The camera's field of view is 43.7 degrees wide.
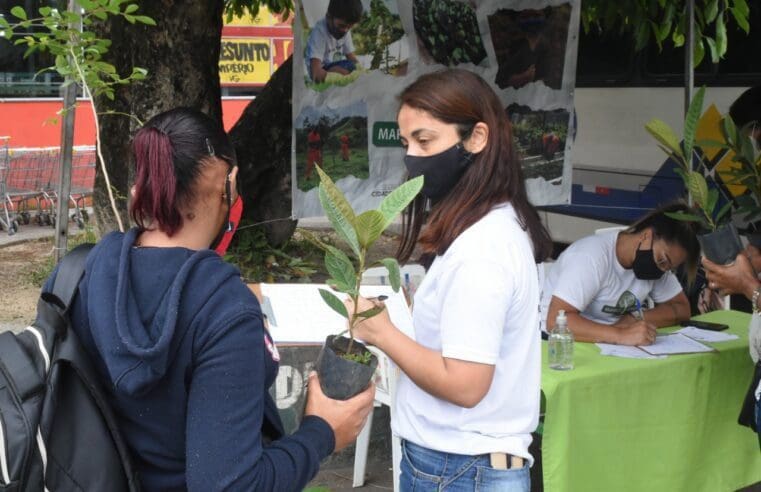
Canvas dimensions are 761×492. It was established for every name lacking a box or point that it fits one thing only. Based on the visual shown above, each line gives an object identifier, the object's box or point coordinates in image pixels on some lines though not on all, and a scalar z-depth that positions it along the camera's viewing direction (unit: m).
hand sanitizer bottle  3.54
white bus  6.80
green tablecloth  3.43
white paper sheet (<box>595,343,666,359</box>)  3.73
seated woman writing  3.93
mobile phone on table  4.27
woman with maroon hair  1.49
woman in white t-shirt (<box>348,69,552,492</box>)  1.97
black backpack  1.45
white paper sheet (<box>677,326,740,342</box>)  4.07
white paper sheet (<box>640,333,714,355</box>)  3.82
